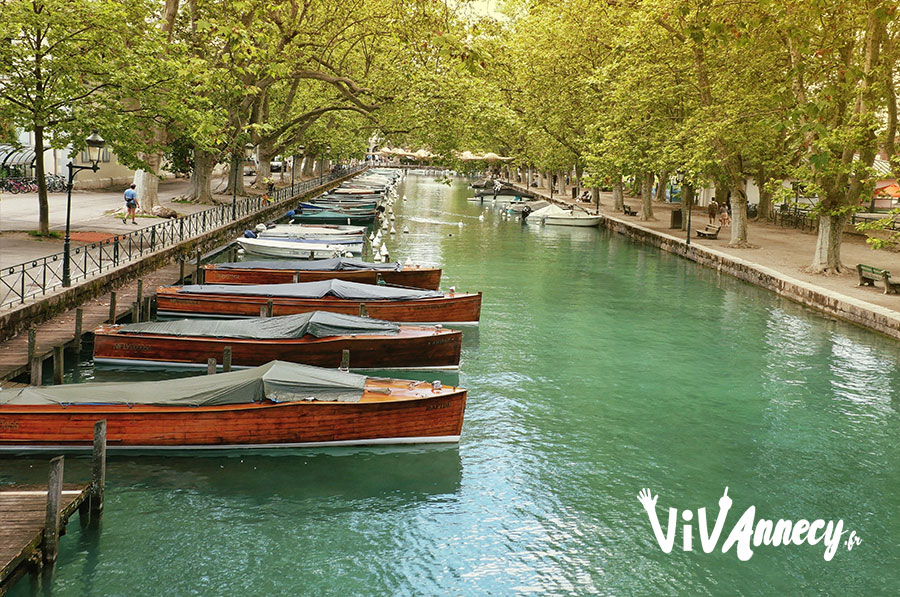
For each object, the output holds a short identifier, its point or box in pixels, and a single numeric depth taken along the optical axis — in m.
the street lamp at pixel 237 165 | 41.33
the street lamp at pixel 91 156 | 20.90
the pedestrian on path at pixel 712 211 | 53.16
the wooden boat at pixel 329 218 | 47.56
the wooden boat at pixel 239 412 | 13.49
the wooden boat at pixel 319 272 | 27.72
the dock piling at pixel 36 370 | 15.34
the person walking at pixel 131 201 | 33.97
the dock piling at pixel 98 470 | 11.42
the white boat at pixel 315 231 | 39.34
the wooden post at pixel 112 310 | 20.50
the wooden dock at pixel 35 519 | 9.73
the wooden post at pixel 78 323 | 18.78
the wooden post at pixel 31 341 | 16.31
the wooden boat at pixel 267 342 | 18.80
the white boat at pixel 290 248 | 36.44
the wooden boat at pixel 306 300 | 23.23
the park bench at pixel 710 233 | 44.03
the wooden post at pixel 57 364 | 16.45
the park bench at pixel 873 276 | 27.50
